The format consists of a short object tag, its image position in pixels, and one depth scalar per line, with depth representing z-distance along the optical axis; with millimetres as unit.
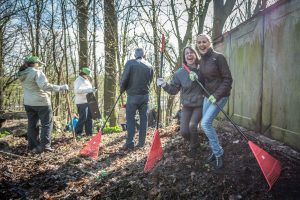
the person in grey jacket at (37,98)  4795
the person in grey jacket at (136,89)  4573
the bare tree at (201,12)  6202
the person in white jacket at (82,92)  5819
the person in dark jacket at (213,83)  3076
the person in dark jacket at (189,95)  3532
